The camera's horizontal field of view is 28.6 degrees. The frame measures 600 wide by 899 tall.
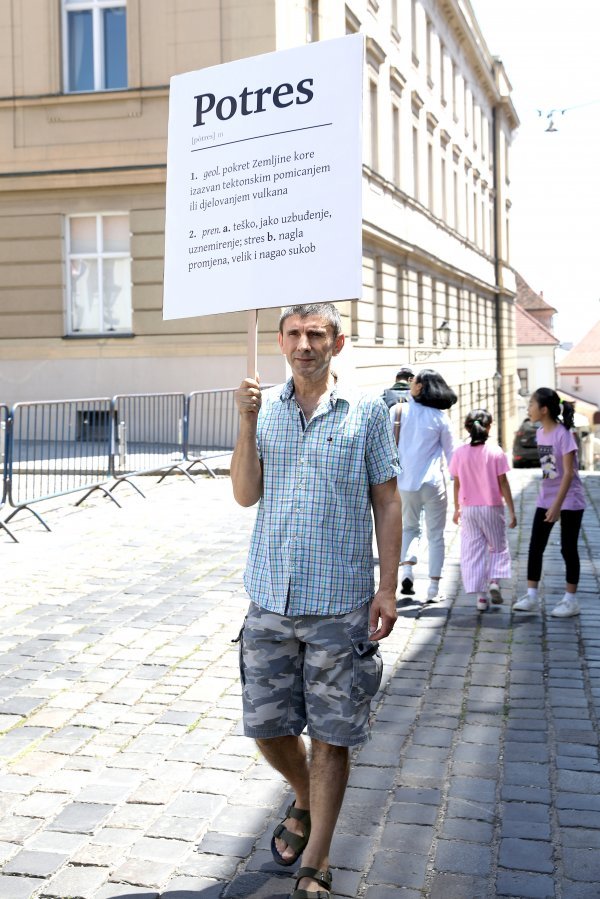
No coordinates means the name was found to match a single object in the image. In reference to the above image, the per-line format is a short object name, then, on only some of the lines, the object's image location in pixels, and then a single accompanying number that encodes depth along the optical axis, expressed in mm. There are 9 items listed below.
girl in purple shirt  7844
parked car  33906
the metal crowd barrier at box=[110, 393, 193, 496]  14156
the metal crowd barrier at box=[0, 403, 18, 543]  11208
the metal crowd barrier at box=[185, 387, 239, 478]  16422
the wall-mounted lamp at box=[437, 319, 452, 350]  35438
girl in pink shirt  8070
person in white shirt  8539
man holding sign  3691
